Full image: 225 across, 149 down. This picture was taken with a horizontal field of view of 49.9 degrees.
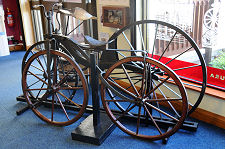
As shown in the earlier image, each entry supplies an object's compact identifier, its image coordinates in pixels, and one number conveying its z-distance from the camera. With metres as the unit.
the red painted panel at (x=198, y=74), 2.04
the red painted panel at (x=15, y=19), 5.07
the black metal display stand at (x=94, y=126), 1.86
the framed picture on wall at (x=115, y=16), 2.46
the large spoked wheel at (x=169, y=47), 2.19
